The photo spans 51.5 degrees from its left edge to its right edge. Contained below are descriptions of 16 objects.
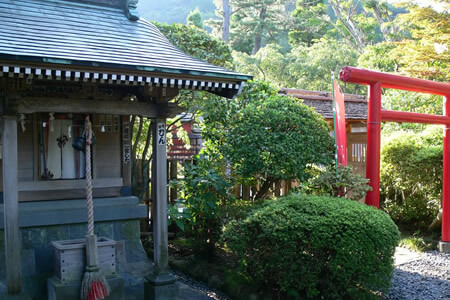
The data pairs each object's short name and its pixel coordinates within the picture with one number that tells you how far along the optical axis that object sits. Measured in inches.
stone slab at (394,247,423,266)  359.9
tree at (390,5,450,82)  486.6
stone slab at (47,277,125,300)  241.8
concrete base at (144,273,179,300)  269.7
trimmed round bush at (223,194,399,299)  243.3
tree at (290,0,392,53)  1113.4
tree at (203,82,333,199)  333.4
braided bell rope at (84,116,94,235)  244.1
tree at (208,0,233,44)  1132.5
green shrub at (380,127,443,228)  433.4
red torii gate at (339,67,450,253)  328.5
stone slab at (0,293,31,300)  238.8
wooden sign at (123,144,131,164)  314.6
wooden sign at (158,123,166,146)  274.1
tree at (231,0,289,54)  1318.9
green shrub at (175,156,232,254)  328.5
